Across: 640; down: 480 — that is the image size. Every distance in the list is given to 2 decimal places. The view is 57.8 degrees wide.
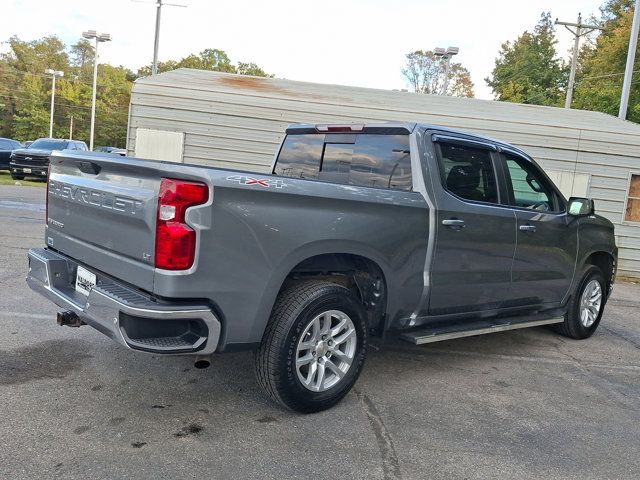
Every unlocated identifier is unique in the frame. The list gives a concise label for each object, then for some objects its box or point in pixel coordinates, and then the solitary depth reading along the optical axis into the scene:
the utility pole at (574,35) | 25.88
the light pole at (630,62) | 14.63
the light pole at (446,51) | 24.39
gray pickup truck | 3.12
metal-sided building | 11.54
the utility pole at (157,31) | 23.72
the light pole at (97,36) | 31.33
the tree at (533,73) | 40.84
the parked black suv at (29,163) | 19.80
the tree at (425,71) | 55.78
